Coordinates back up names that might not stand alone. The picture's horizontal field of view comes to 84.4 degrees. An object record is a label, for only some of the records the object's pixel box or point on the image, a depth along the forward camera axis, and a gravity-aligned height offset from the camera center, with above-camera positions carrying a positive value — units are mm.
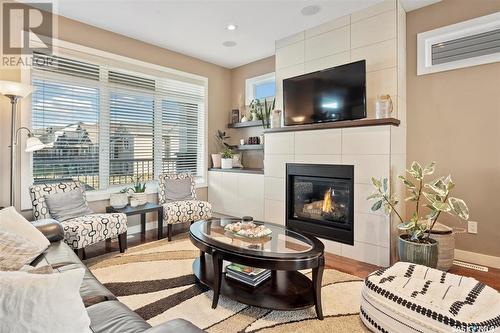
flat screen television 3143 +873
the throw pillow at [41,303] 797 -420
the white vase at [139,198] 3805 -468
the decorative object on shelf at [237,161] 5020 +76
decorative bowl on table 2293 -559
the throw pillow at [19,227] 1955 -449
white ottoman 1472 -799
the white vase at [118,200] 3664 -466
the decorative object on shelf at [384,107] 2959 +633
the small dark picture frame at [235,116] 5230 +935
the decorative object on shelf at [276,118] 4024 +690
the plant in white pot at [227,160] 4922 +92
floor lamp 2775 +435
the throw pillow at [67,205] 3039 -457
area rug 1894 -1073
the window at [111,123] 3441 +617
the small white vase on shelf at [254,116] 4744 +849
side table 3539 -587
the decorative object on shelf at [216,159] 5133 +114
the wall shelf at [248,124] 4686 +730
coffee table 1871 -677
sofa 1052 -684
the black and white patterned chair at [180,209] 3740 -611
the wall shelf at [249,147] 4731 +320
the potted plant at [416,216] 2418 -464
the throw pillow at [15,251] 1633 -556
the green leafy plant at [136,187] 3908 -320
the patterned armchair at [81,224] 2768 -622
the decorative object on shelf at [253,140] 4789 +439
